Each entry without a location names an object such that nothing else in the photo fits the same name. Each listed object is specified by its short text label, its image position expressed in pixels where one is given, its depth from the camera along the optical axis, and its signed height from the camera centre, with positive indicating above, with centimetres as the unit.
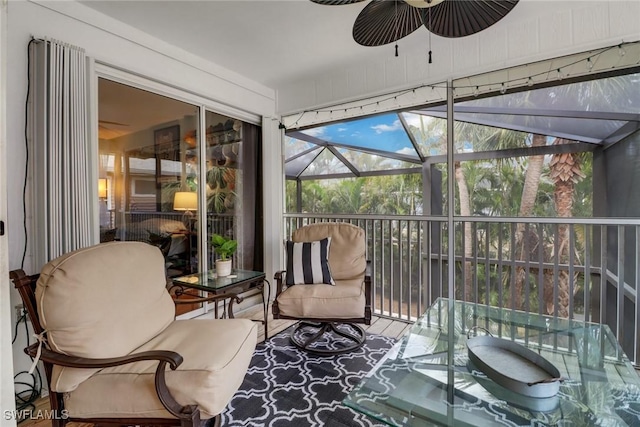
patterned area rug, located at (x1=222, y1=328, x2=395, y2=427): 169 -116
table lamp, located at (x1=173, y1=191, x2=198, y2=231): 291 +7
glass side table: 228 -58
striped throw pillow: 271 -49
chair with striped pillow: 238 -66
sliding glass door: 246 +30
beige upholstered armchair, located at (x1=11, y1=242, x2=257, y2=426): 125 -67
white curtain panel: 191 +41
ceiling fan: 131 +92
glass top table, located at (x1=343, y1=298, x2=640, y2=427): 112 -76
